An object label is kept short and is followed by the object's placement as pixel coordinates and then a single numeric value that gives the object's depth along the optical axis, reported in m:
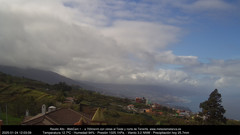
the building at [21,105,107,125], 22.38
